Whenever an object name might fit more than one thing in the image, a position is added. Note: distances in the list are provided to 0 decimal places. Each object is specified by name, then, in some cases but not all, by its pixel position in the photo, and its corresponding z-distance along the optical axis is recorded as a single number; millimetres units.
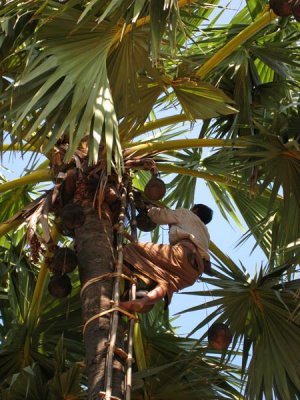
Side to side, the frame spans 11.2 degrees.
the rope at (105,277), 9020
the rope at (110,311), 8607
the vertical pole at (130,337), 8042
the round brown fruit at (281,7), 9312
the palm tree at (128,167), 9381
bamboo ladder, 8017
